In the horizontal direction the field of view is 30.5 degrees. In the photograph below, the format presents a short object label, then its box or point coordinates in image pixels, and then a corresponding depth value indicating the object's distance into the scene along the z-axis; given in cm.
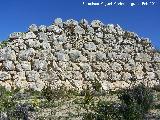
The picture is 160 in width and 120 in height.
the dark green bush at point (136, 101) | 649
